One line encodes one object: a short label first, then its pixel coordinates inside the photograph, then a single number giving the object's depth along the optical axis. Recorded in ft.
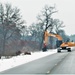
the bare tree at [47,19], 331.98
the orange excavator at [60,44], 213.25
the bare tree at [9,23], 274.98
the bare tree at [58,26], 440.86
